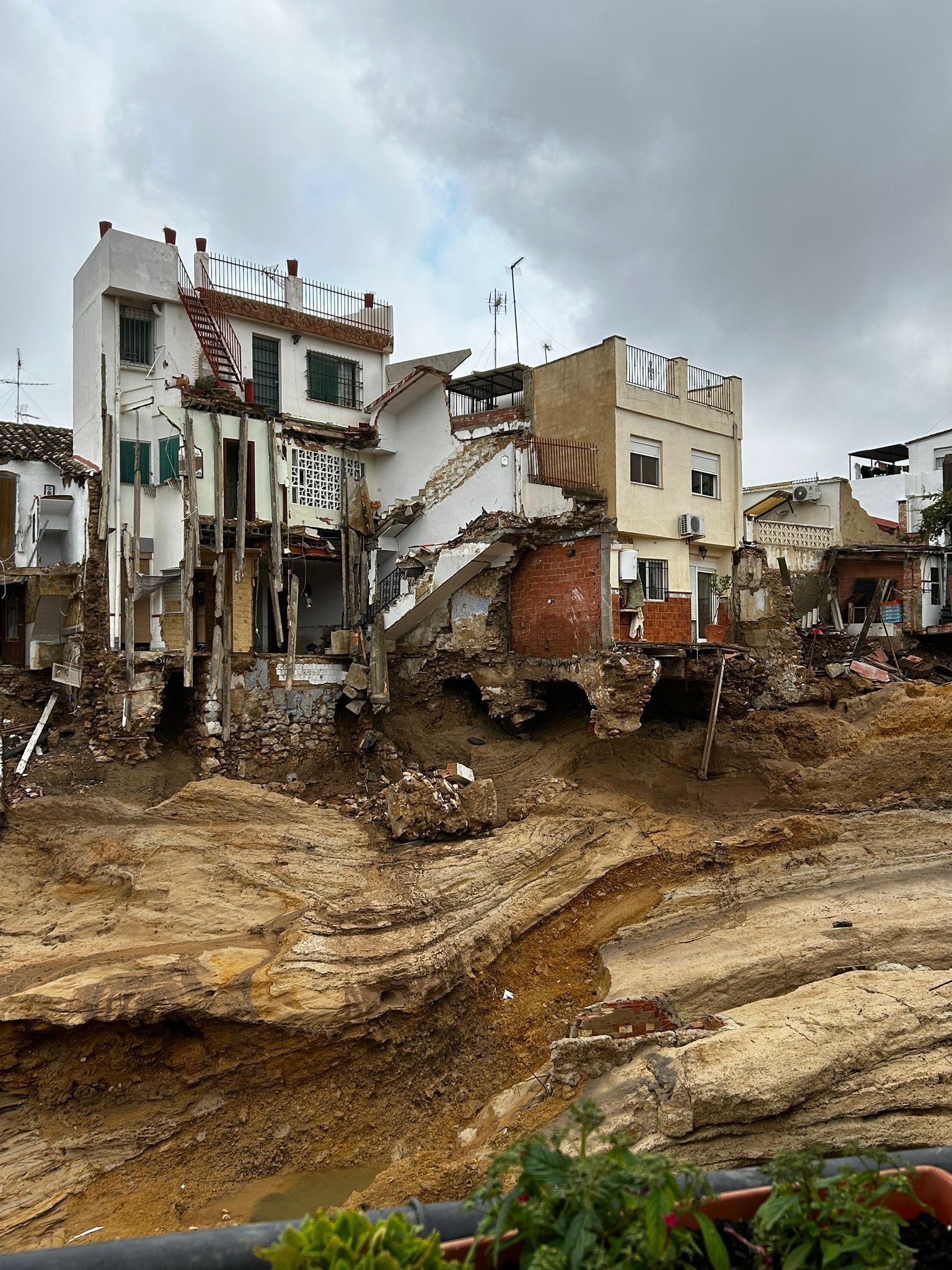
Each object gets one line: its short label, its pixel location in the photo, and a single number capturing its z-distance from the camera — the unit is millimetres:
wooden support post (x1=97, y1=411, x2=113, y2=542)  18891
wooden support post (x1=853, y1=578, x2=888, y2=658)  25555
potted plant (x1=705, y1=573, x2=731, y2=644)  22641
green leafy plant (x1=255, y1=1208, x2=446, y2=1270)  2688
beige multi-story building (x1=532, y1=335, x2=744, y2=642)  19812
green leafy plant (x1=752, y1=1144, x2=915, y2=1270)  2791
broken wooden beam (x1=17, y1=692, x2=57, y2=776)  17172
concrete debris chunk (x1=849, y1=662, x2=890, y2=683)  22719
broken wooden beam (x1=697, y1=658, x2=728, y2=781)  17984
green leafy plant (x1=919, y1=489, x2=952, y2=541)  29297
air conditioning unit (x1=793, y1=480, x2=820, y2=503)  28922
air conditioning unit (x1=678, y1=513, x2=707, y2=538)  21016
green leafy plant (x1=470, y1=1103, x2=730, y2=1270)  2738
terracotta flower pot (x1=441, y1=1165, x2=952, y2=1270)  2965
